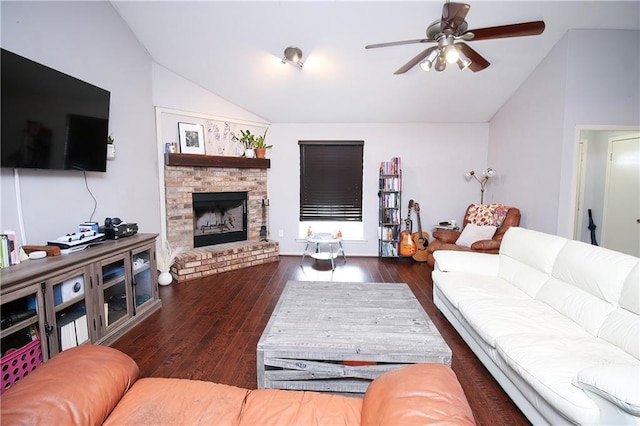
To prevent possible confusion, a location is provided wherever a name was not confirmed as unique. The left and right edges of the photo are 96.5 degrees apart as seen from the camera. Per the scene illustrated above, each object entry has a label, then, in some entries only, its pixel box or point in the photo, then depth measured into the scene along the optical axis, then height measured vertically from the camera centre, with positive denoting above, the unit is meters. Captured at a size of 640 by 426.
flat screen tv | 1.88 +0.54
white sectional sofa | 1.13 -0.80
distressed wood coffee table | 1.50 -0.83
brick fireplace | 3.78 -0.23
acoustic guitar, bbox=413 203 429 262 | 4.50 -0.86
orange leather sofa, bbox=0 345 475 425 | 0.90 -0.75
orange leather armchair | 3.53 -0.62
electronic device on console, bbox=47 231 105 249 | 2.13 -0.39
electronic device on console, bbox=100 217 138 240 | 2.55 -0.35
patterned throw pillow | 3.94 -0.34
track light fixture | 3.24 +1.54
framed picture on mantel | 3.90 +0.72
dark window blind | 4.85 +0.17
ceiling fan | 1.95 +1.17
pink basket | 1.56 -0.99
